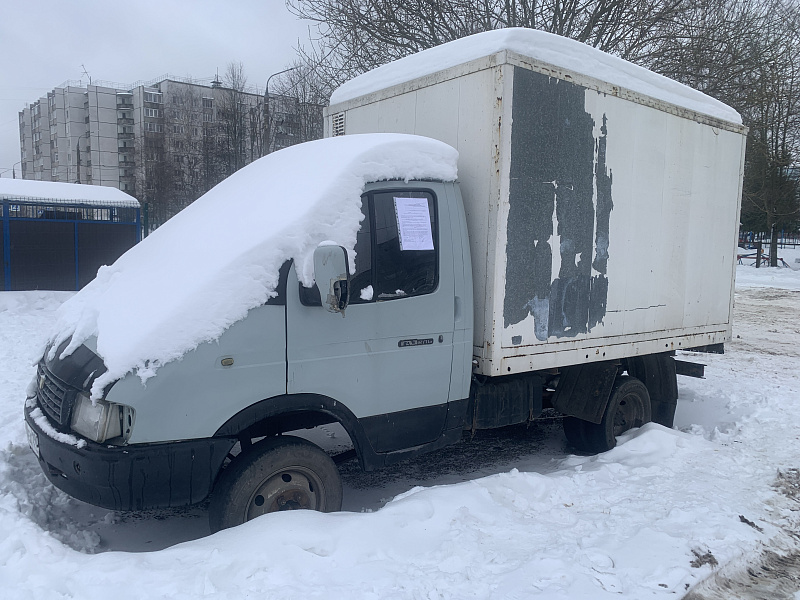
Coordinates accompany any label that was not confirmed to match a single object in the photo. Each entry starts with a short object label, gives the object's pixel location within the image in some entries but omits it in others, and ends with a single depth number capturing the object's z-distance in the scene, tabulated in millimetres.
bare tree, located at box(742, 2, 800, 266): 23750
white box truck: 3383
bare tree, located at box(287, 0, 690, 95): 10961
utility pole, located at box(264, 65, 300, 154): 18059
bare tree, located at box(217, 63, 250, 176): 24719
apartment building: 25016
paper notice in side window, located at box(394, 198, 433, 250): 4039
